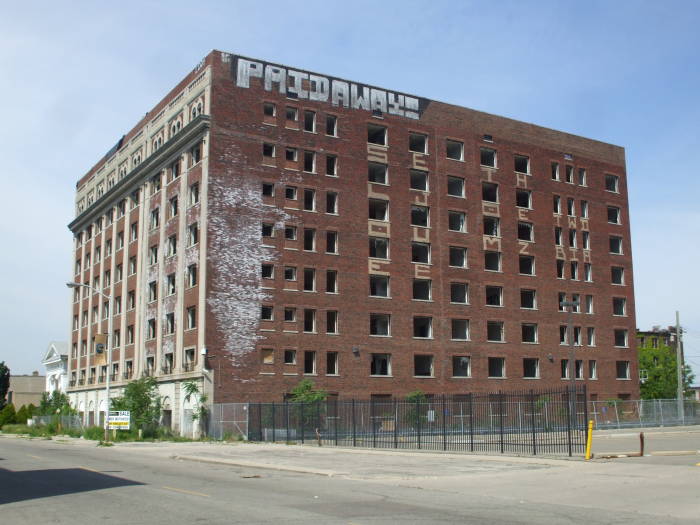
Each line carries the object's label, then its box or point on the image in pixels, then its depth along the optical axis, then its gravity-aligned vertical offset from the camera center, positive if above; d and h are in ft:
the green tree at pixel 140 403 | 183.83 -3.98
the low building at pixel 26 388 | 465.88 -0.99
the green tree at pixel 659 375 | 308.40 +3.56
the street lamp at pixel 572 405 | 93.53 -2.51
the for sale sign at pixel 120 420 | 158.81 -6.80
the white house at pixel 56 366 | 299.99 +7.89
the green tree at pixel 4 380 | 400.26 +3.29
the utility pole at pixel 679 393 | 210.18 -2.45
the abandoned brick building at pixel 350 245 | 185.98 +37.11
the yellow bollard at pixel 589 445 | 86.84 -6.65
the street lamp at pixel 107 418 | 156.25 -6.37
